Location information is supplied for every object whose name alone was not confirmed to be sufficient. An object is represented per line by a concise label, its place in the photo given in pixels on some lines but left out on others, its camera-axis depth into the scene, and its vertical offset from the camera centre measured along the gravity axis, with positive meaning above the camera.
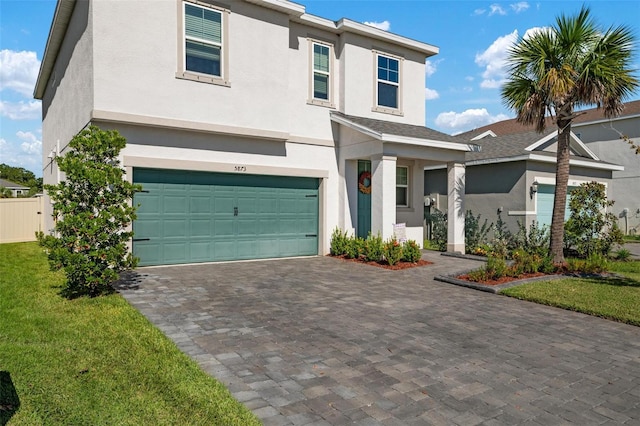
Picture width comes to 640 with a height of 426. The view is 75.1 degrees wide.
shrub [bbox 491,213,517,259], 15.00 -1.08
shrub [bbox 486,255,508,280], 9.33 -1.42
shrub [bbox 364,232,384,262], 11.89 -1.27
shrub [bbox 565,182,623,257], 13.09 -0.50
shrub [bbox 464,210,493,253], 16.09 -1.02
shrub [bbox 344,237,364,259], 12.58 -1.34
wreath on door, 13.95 +0.72
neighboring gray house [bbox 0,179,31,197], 37.26 +1.40
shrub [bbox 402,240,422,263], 11.91 -1.36
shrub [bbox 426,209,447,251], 16.52 -0.93
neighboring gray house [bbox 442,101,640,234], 15.12 +1.27
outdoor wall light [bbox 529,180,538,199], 15.09 +0.59
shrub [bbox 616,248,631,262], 13.23 -1.60
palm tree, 10.46 +3.34
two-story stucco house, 10.18 +2.39
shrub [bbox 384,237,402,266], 11.52 -1.32
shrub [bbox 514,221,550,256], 14.16 -1.14
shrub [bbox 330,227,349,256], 13.25 -1.21
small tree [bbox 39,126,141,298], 7.23 -0.21
